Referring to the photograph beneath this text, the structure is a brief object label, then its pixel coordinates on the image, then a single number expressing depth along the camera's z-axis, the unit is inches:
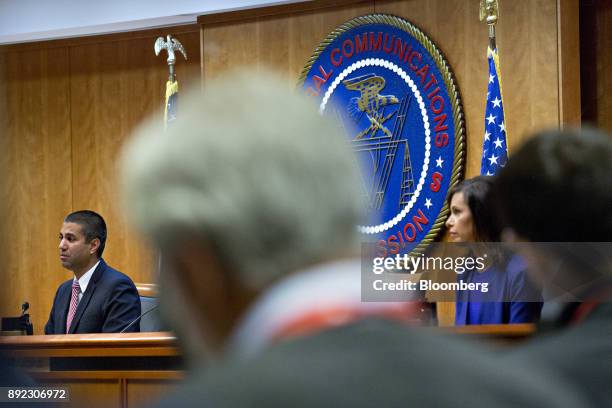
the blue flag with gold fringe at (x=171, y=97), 448.8
